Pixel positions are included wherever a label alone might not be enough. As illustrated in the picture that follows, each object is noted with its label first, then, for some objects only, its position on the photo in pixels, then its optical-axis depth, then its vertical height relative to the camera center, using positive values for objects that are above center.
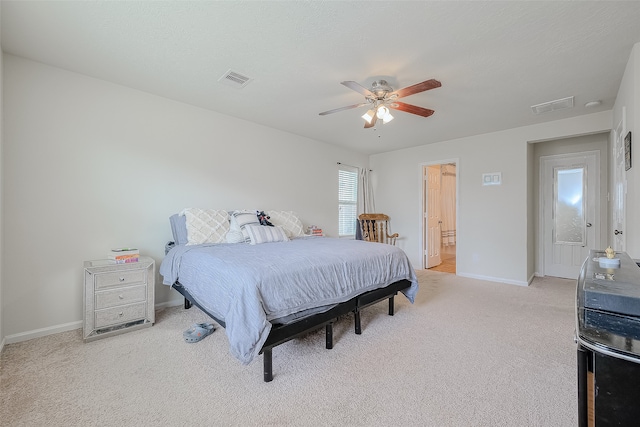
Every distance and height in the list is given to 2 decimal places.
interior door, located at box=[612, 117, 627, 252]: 2.59 +0.31
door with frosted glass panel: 4.34 +0.15
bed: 1.71 -0.54
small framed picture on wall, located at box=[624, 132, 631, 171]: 2.29 +0.60
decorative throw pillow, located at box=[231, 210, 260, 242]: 3.28 -0.04
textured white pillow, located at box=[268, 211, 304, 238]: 3.95 -0.09
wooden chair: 5.42 -0.23
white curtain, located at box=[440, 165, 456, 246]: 7.61 +0.43
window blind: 5.50 +0.35
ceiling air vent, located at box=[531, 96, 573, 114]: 3.18 +1.41
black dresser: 0.64 -0.33
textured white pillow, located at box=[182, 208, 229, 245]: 3.02 -0.12
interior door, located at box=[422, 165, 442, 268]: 5.42 +0.06
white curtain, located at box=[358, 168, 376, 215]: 5.86 +0.53
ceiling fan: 2.33 +1.12
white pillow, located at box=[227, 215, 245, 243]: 3.23 -0.22
